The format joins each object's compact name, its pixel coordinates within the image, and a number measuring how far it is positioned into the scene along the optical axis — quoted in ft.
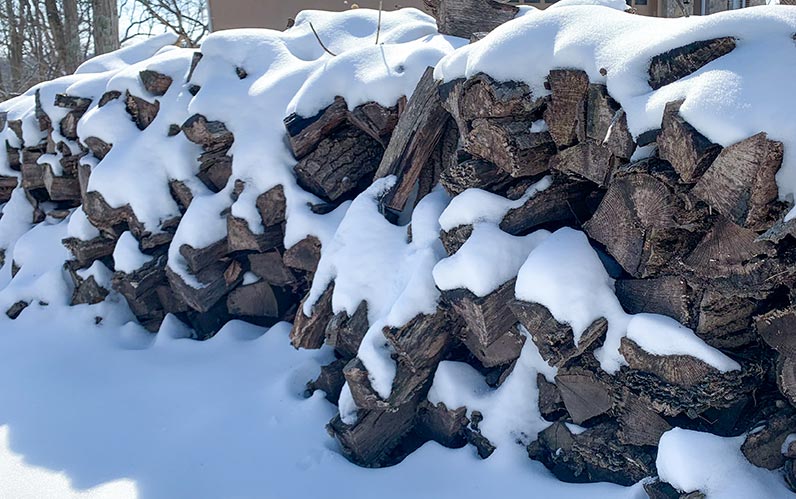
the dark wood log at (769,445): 6.41
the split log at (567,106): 7.88
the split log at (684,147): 6.26
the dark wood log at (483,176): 8.96
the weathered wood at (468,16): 13.19
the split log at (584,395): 7.66
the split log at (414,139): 10.19
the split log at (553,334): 7.44
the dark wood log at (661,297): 6.95
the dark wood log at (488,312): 8.24
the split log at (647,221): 6.82
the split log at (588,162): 7.77
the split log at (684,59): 6.72
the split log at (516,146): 8.44
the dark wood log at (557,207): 8.65
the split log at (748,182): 5.87
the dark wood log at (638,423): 7.17
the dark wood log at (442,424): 8.92
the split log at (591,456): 7.43
